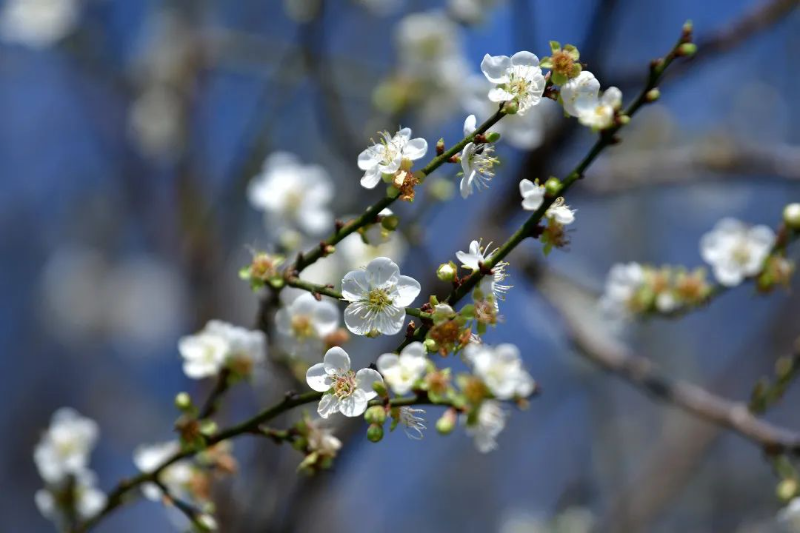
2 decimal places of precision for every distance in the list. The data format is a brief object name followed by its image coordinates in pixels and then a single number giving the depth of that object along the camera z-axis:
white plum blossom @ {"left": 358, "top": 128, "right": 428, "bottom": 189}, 1.21
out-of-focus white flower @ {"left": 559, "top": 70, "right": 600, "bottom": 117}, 1.21
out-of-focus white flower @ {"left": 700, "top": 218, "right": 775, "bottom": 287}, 1.32
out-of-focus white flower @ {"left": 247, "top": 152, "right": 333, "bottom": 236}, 1.40
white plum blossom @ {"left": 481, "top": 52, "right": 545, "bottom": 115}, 1.21
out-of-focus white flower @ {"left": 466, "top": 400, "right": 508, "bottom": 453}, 1.23
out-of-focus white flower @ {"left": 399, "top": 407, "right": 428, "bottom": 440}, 1.22
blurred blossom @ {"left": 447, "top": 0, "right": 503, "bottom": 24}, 1.76
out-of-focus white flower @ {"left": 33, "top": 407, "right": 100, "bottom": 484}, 1.31
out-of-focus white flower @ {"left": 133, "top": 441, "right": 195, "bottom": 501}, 1.29
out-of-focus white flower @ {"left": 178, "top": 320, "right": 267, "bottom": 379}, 1.27
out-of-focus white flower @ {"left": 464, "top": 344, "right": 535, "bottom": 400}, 1.23
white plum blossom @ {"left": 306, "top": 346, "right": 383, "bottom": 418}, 1.21
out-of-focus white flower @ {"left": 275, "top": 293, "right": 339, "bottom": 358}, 1.27
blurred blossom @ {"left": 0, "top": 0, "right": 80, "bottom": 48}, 2.65
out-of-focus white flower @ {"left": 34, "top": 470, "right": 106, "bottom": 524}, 1.31
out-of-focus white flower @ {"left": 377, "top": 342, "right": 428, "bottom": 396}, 1.21
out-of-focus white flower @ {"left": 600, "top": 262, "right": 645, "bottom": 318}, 1.36
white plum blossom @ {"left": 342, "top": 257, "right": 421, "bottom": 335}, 1.21
